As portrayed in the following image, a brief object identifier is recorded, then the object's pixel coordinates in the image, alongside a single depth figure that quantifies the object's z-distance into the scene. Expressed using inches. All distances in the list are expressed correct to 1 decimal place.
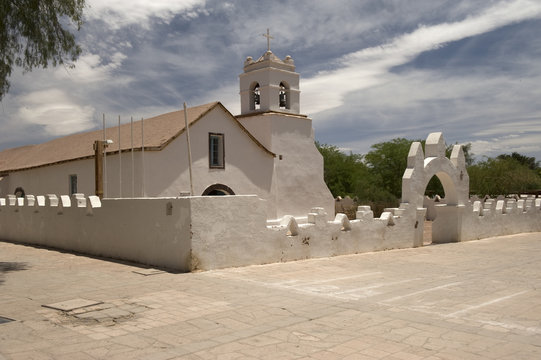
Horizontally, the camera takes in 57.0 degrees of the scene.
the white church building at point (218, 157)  796.0
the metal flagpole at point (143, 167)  745.6
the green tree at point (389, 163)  1829.5
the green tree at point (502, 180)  1808.6
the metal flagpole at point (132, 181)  761.2
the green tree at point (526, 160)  2783.0
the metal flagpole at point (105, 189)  783.6
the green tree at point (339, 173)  2003.0
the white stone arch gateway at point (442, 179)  643.5
